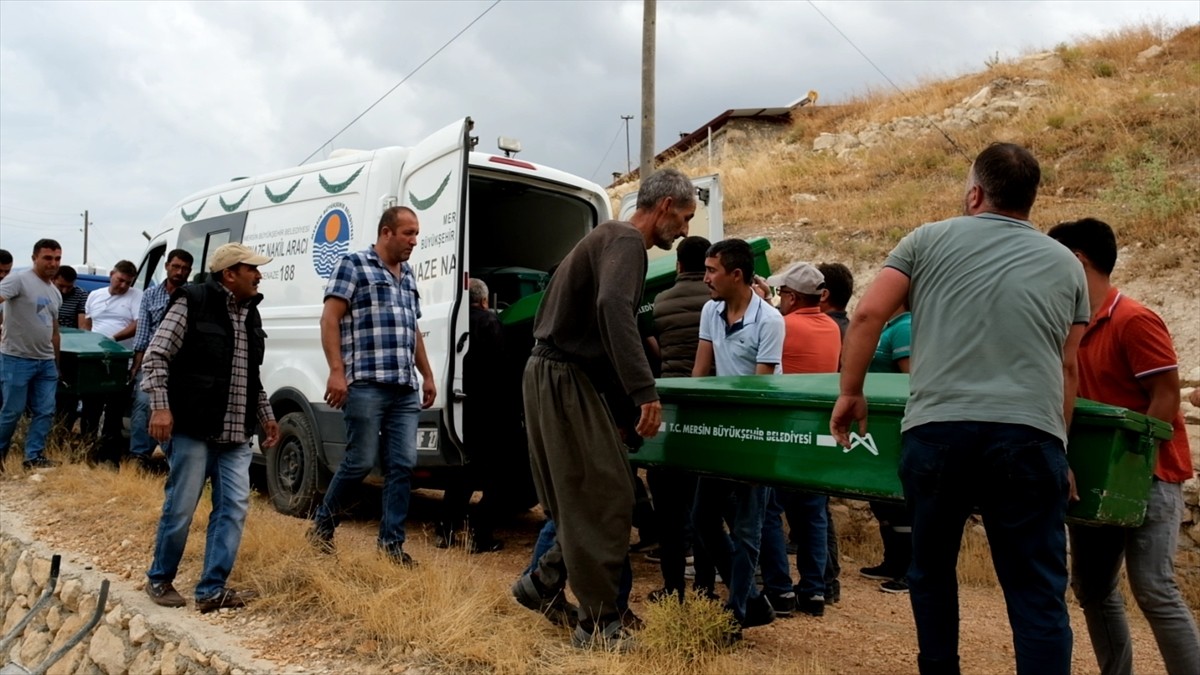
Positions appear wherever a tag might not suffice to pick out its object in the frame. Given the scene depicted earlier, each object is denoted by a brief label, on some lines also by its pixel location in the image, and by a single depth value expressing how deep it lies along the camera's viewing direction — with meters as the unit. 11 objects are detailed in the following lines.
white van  5.21
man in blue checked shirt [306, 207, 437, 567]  4.70
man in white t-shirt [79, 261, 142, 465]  8.20
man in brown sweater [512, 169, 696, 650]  3.39
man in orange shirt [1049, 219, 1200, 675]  3.18
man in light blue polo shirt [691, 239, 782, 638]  3.88
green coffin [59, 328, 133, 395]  7.64
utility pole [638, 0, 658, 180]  10.77
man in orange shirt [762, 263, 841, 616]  4.48
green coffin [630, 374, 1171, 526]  2.76
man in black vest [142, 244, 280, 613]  4.24
